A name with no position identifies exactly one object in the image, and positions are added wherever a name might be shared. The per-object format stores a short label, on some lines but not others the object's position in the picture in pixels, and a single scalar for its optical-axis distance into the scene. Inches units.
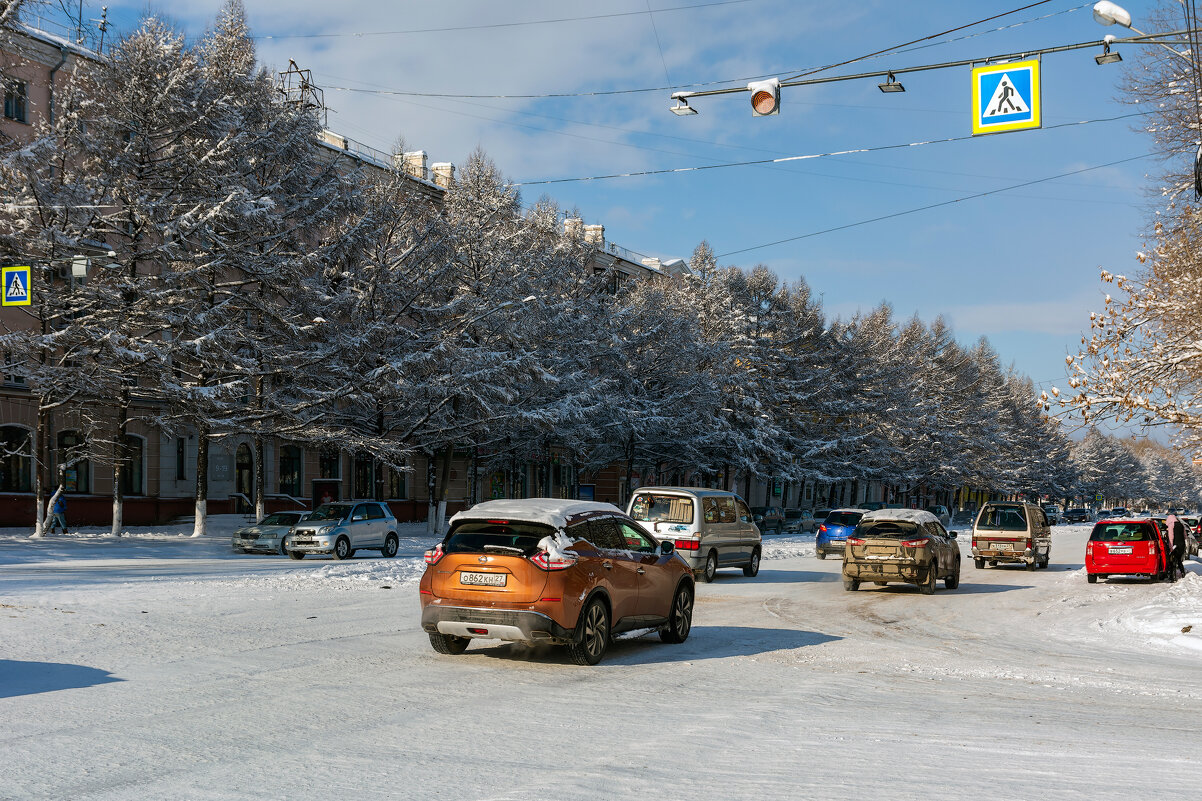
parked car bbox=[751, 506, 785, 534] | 2300.7
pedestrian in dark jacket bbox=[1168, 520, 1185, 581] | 1108.5
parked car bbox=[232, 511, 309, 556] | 1238.1
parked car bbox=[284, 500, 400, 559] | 1161.4
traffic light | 515.5
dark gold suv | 888.3
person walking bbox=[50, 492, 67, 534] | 1331.2
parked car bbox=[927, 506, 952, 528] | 2913.4
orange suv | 441.1
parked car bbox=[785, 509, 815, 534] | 2452.0
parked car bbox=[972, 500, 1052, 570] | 1242.6
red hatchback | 1043.3
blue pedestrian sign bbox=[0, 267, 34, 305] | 906.7
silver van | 938.7
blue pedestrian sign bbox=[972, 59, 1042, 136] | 492.1
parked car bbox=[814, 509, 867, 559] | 1465.3
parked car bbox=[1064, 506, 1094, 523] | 4106.8
